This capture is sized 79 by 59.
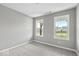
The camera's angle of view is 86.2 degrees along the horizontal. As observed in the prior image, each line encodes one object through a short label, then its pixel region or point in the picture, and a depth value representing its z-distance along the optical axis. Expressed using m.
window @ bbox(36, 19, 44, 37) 3.33
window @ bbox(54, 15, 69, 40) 2.31
